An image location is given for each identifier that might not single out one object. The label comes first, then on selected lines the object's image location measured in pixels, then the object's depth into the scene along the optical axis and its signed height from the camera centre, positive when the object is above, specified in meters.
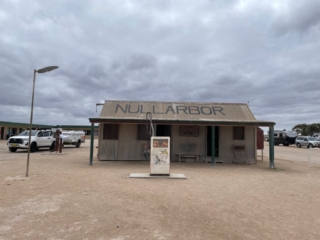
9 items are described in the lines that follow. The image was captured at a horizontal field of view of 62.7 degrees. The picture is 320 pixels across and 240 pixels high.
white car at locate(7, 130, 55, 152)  20.24 -0.40
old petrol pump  9.97 -0.64
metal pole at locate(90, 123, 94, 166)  13.06 -0.52
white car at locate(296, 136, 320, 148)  33.28 +0.24
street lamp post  9.42 +2.38
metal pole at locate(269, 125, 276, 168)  13.30 -0.07
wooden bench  15.17 -0.85
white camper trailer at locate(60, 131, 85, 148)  27.78 -0.10
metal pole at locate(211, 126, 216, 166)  13.32 +0.10
